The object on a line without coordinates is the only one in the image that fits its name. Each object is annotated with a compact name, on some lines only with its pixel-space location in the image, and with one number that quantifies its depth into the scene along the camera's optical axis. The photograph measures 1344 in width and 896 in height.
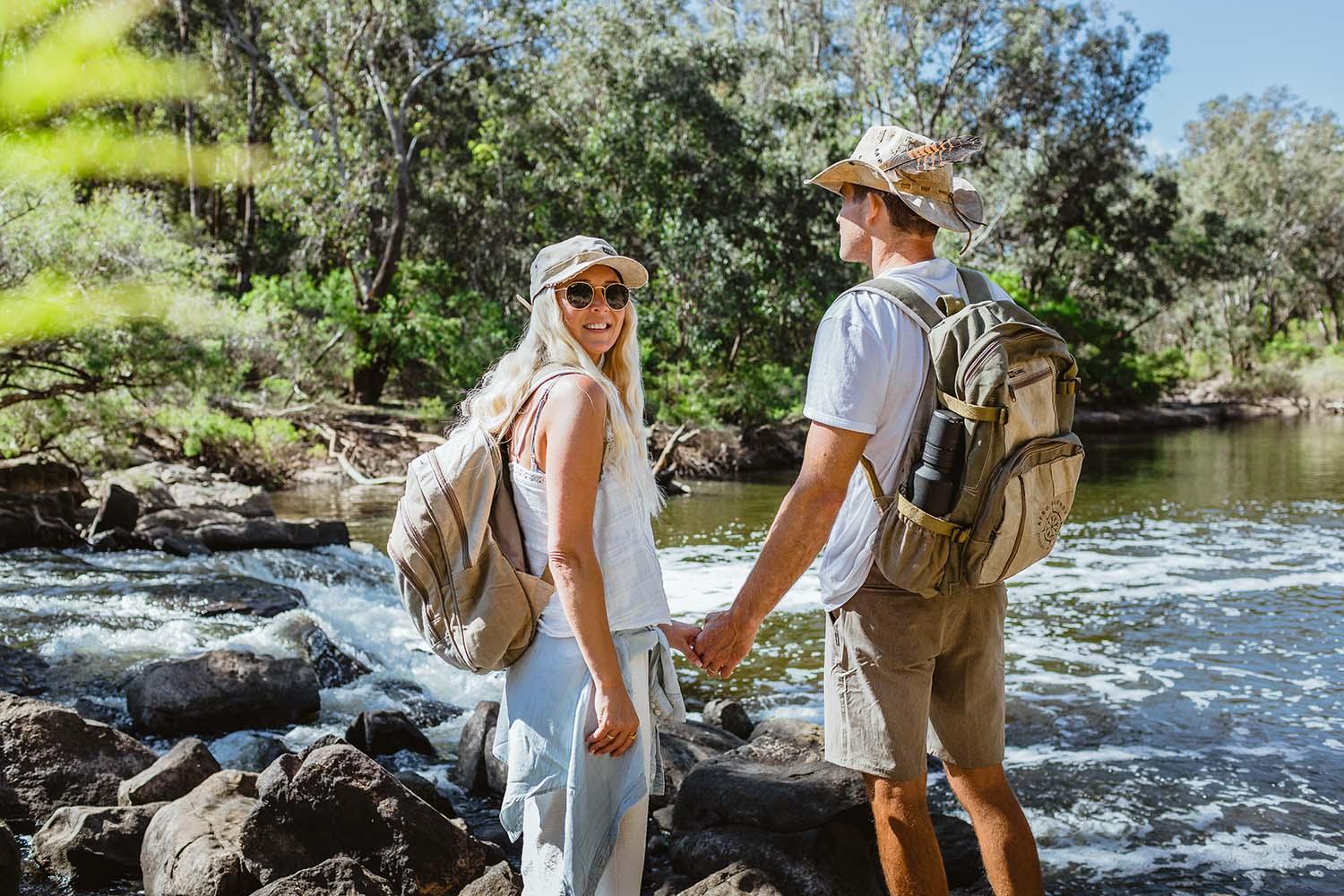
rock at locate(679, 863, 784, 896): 3.91
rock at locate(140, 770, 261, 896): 4.15
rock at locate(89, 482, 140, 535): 12.43
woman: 2.57
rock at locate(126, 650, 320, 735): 6.62
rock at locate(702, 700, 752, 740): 6.82
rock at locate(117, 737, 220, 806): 5.10
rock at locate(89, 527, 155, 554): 11.93
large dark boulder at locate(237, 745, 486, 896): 4.25
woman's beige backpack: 2.62
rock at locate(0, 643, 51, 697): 7.18
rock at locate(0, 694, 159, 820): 5.25
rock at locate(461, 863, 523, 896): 4.00
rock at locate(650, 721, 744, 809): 5.46
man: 2.85
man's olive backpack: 2.77
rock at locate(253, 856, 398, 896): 3.75
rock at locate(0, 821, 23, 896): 4.09
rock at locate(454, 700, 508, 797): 5.76
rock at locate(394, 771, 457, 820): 5.14
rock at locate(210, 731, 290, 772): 5.94
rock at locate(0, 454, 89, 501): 14.09
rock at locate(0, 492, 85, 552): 11.66
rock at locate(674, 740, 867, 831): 4.43
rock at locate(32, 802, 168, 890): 4.58
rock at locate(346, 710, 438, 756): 6.37
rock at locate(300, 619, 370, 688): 7.95
